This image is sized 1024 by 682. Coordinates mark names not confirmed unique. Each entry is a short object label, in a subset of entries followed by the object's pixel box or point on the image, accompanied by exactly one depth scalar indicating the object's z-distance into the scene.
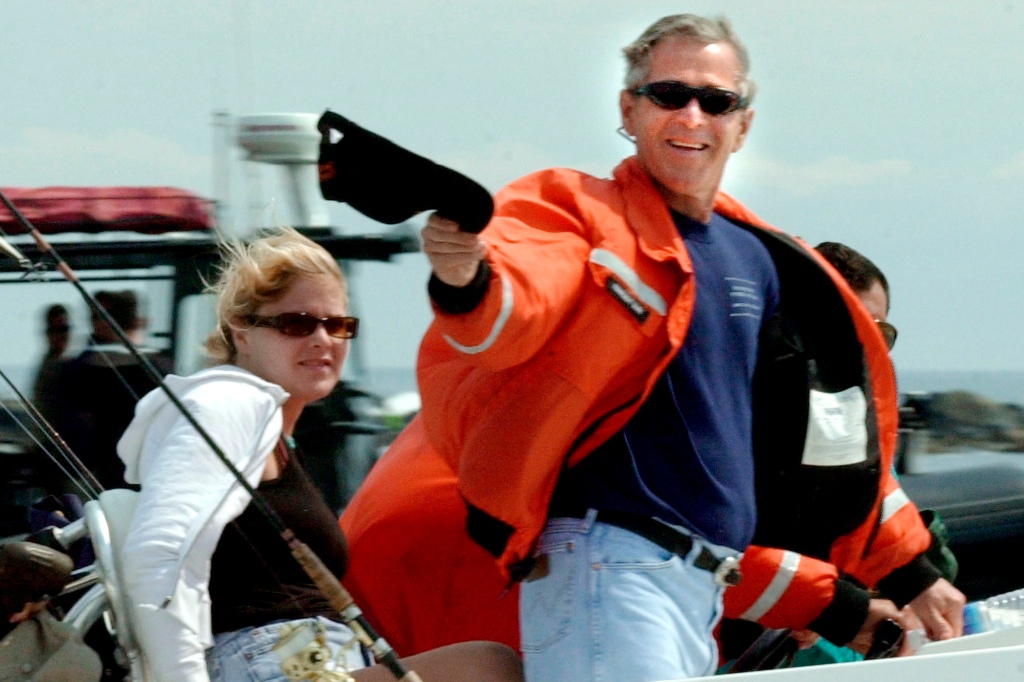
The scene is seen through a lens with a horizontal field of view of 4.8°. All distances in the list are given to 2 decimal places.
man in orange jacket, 16.24
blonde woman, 16.20
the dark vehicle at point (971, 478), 22.04
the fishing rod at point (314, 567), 16.16
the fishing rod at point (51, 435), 16.41
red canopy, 19.43
